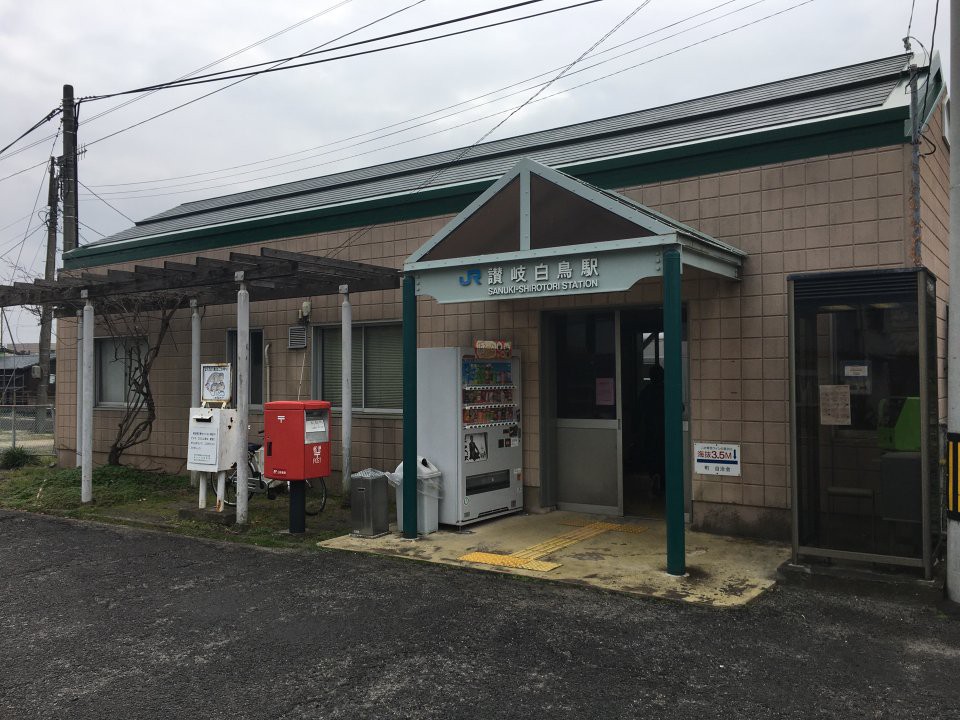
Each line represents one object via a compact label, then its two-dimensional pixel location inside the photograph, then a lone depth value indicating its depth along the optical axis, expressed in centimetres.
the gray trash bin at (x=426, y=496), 813
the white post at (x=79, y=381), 1305
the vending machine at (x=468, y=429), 825
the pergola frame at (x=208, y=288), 874
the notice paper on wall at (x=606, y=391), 902
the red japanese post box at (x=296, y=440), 829
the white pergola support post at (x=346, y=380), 987
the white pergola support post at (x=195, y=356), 1102
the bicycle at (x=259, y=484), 1042
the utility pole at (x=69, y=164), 1859
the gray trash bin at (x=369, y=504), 805
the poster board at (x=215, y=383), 911
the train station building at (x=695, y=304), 640
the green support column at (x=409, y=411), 788
